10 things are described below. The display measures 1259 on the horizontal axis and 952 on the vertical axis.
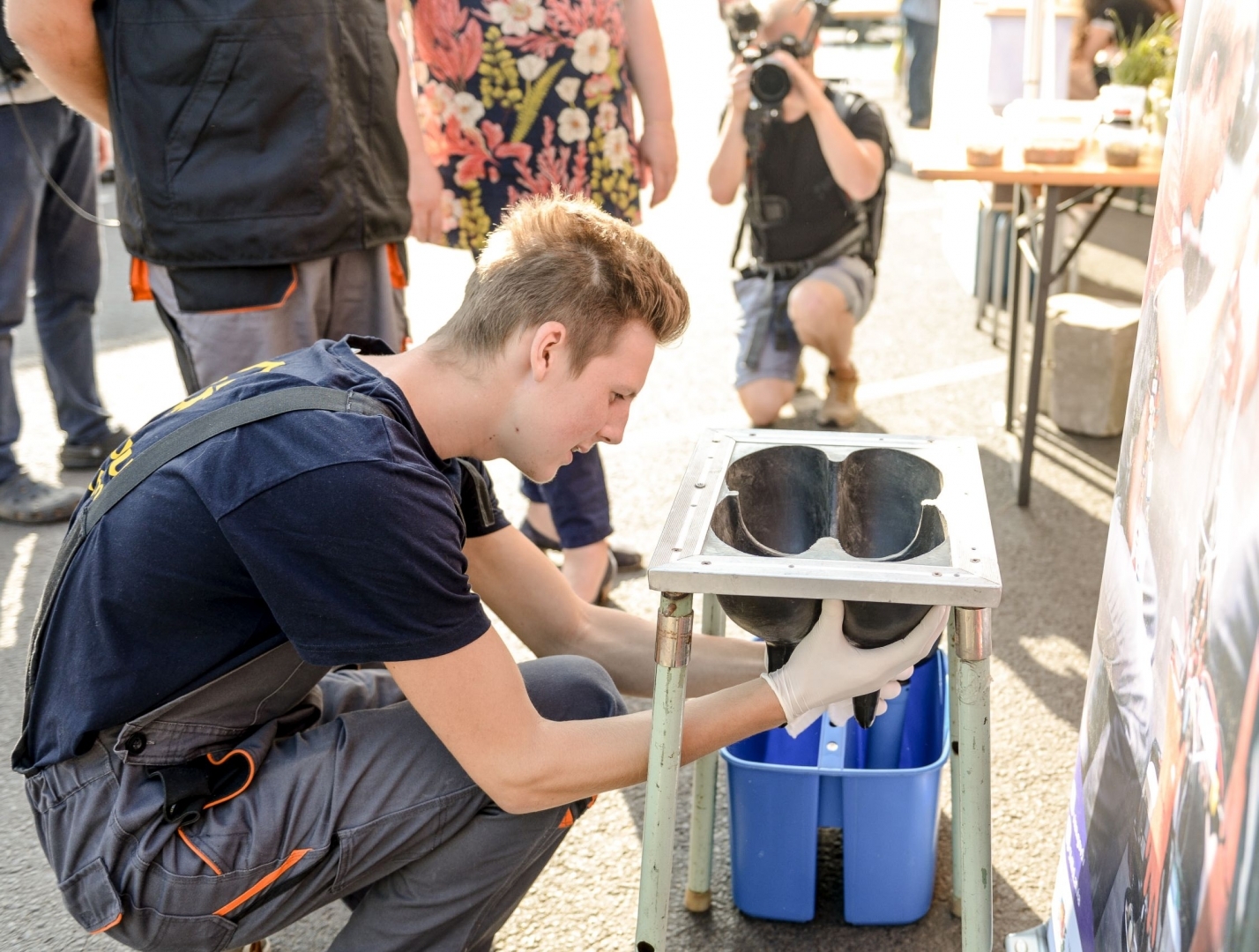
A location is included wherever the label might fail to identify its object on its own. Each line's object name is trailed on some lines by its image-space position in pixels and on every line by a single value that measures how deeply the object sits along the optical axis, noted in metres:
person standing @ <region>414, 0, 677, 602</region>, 2.47
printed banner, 0.88
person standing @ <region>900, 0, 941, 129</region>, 6.10
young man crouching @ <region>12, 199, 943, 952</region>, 1.27
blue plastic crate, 1.64
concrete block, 3.35
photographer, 3.25
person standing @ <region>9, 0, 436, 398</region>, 2.03
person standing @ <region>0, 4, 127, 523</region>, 2.93
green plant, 3.27
